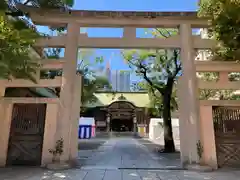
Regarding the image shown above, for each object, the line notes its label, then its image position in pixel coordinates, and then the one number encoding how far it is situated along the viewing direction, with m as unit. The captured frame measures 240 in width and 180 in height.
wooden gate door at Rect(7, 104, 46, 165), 6.40
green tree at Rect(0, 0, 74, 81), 4.27
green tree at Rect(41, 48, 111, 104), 14.81
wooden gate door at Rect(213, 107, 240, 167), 6.38
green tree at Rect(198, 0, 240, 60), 5.46
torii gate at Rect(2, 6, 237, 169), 6.37
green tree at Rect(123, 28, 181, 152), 10.44
